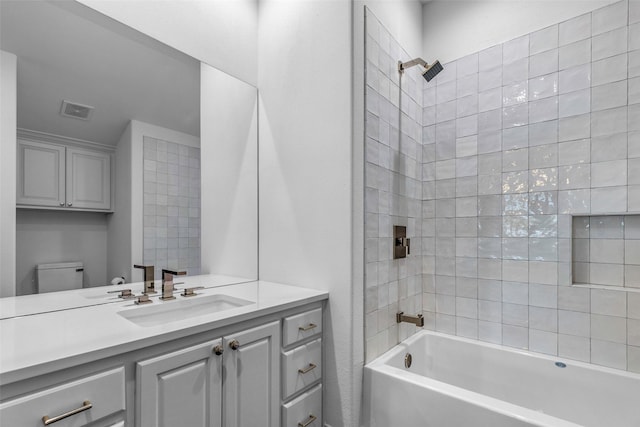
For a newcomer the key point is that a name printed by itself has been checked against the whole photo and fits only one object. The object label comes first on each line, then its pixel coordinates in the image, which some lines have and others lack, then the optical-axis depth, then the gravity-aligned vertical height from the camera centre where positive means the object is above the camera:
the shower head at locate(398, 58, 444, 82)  1.86 +0.82
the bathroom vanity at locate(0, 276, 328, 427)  0.82 -0.45
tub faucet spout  1.86 -0.59
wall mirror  1.27 +0.34
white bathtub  1.37 -0.85
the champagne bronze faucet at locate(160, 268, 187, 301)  1.51 -0.32
